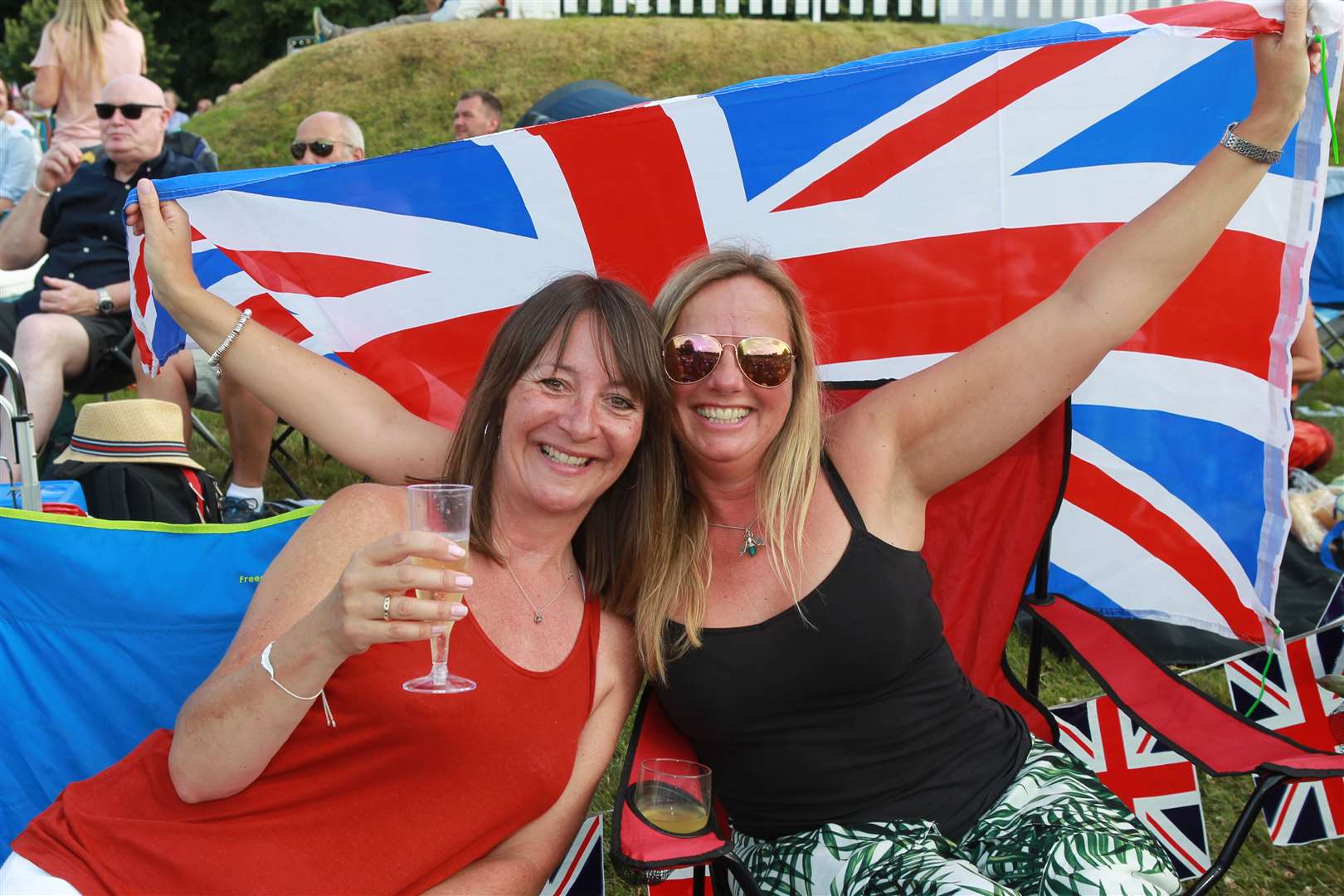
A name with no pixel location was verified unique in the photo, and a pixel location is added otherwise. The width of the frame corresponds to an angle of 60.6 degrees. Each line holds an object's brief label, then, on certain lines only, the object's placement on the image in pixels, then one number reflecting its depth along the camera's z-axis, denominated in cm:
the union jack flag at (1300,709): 271
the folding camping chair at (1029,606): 243
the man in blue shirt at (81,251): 458
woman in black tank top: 209
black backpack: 335
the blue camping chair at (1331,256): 725
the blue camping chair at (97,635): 232
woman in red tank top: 171
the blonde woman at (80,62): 633
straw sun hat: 340
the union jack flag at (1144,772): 262
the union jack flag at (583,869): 199
